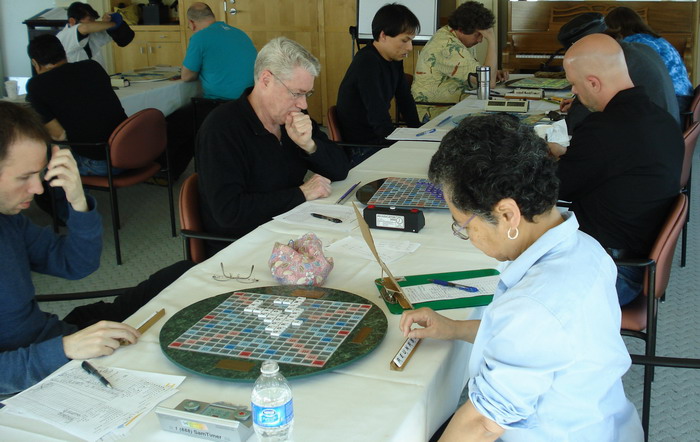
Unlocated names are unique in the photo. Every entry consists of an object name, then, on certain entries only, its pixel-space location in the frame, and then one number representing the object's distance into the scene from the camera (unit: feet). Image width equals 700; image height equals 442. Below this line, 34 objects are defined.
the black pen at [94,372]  4.11
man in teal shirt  17.62
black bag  19.22
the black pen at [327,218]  7.12
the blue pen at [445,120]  12.19
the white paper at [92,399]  3.71
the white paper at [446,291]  5.36
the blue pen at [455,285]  5.49
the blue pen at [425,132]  11.29
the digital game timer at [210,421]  3.56
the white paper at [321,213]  7.02
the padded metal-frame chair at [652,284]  6.50
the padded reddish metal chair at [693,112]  12.93
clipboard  5.19
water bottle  3.35
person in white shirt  17.87
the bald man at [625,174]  7.44
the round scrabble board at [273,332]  4.23
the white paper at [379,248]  6.21
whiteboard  21.63
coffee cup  14.52
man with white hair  7.73
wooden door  23.03
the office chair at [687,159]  9.62
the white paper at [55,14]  21.79
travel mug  14.51
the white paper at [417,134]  11.06
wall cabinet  24.54
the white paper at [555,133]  9.73
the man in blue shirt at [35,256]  4.58
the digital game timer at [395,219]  6.79
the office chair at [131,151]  12.19
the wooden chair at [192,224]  7.63
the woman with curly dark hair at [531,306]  3.70
